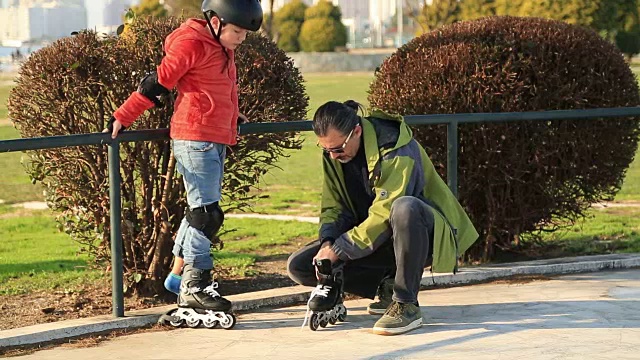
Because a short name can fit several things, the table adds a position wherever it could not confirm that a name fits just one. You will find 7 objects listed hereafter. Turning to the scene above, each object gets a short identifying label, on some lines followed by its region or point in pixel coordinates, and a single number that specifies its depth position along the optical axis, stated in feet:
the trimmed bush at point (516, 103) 22.29
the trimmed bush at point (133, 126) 19.45
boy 17.26
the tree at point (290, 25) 206.69
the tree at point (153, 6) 175.61
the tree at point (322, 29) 200.34
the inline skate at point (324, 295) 17.69
